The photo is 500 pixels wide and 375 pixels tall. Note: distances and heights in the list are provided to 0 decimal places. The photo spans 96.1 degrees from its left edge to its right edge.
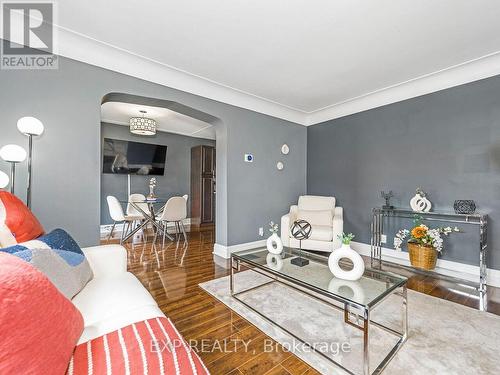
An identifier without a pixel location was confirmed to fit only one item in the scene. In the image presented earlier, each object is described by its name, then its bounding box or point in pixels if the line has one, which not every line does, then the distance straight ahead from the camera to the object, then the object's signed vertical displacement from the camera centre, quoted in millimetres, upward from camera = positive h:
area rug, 1339 -1045
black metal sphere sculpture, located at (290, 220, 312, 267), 2001 -429
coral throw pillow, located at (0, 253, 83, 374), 542 -381
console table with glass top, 2311 -478
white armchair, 3119 -511
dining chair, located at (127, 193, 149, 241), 4508 -417
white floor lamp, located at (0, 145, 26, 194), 1703 +245
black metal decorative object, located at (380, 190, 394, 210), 3146 -146
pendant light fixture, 4328 +1209
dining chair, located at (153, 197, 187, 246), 3959 -446
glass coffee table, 1286 -664
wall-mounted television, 4863 +658
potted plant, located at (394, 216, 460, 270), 2615 -686
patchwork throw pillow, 945 -364
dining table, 4113 -593
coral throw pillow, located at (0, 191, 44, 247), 1189 -209
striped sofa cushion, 724 -590
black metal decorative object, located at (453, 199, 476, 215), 2486 -212
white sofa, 987 -596
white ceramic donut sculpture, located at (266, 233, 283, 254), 2195 -576
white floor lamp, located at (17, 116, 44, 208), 1796 +459
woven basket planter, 2609 -809
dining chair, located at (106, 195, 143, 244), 4024 -433
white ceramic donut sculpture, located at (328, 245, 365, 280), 1556 -548
